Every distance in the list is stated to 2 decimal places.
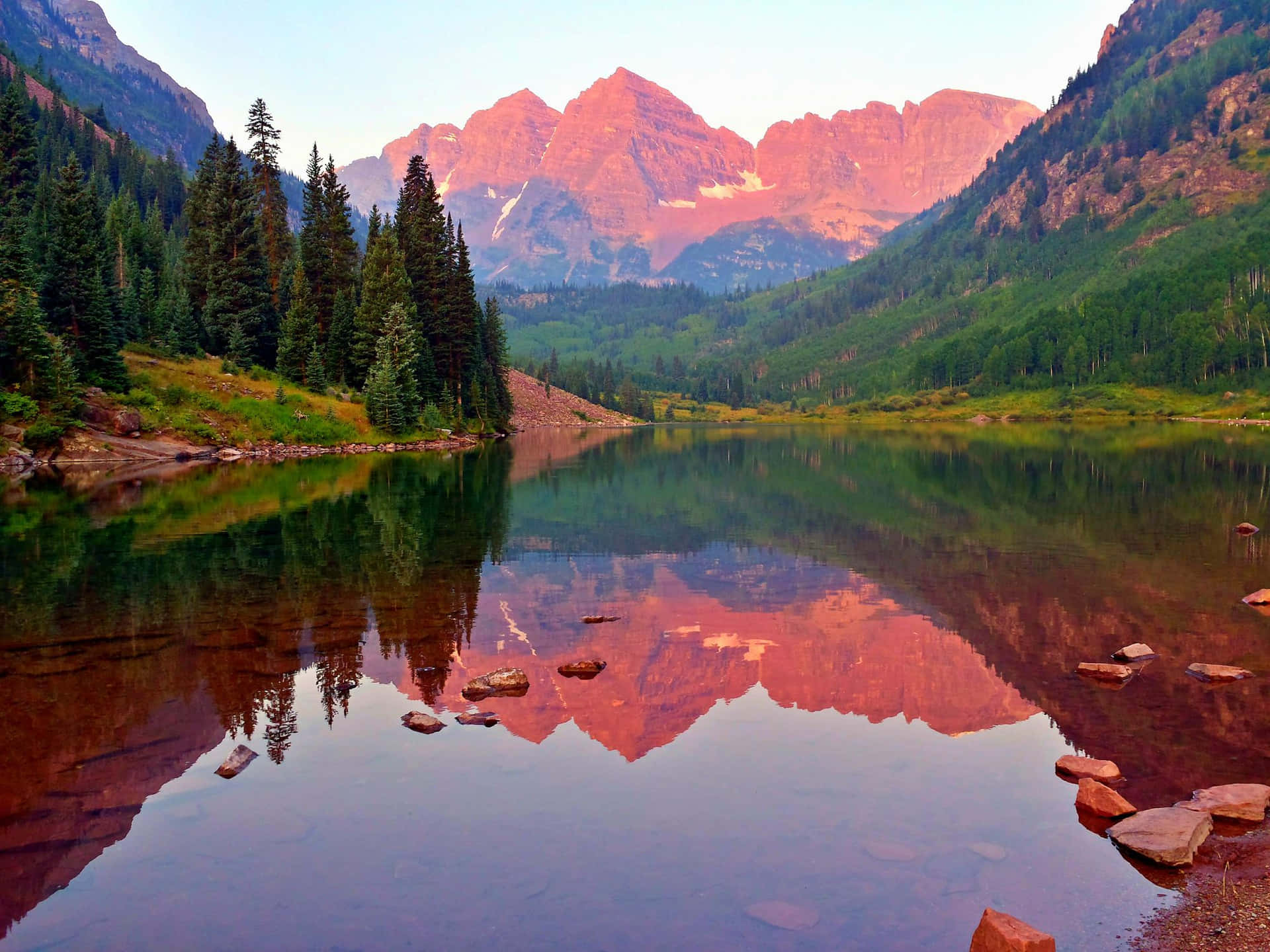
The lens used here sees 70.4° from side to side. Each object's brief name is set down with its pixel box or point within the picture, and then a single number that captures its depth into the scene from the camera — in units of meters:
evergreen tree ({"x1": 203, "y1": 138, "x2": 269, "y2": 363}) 109.62
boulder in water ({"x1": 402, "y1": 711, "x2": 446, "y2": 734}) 19.92
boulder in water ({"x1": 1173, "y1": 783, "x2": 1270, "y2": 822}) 15.45
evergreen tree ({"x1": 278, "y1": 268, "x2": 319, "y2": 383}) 110.88
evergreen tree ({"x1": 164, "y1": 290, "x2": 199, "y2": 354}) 104.38
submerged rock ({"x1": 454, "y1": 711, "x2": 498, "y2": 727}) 20.47
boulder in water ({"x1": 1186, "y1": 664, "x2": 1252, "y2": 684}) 22.97
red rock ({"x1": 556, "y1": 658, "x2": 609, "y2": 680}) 23.84
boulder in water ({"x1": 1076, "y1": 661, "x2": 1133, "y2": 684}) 23.23
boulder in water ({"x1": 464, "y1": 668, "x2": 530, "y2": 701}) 22.28
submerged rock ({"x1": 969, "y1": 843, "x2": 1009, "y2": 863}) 14.32
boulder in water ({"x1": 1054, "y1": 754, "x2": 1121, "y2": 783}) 17.42
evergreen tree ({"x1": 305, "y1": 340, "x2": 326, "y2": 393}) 111.88
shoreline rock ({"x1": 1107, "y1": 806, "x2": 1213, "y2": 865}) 14.10
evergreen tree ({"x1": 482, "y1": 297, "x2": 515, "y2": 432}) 162.62
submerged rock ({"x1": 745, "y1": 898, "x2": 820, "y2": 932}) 12.42
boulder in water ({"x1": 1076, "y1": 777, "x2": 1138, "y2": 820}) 15.81
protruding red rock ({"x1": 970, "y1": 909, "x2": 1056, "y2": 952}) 11.10
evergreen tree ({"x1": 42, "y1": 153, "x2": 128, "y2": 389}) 89.69
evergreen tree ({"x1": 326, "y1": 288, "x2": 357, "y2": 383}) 117.69
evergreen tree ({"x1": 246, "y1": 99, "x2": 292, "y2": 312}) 114.00
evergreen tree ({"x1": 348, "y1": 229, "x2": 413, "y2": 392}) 115.06
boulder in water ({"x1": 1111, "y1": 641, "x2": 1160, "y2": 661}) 24.84
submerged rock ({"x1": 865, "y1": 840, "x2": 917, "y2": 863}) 14.22
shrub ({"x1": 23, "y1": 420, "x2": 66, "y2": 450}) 82.38
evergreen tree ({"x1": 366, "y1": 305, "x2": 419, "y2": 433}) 112.56
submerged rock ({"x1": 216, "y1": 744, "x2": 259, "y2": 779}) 17.34
